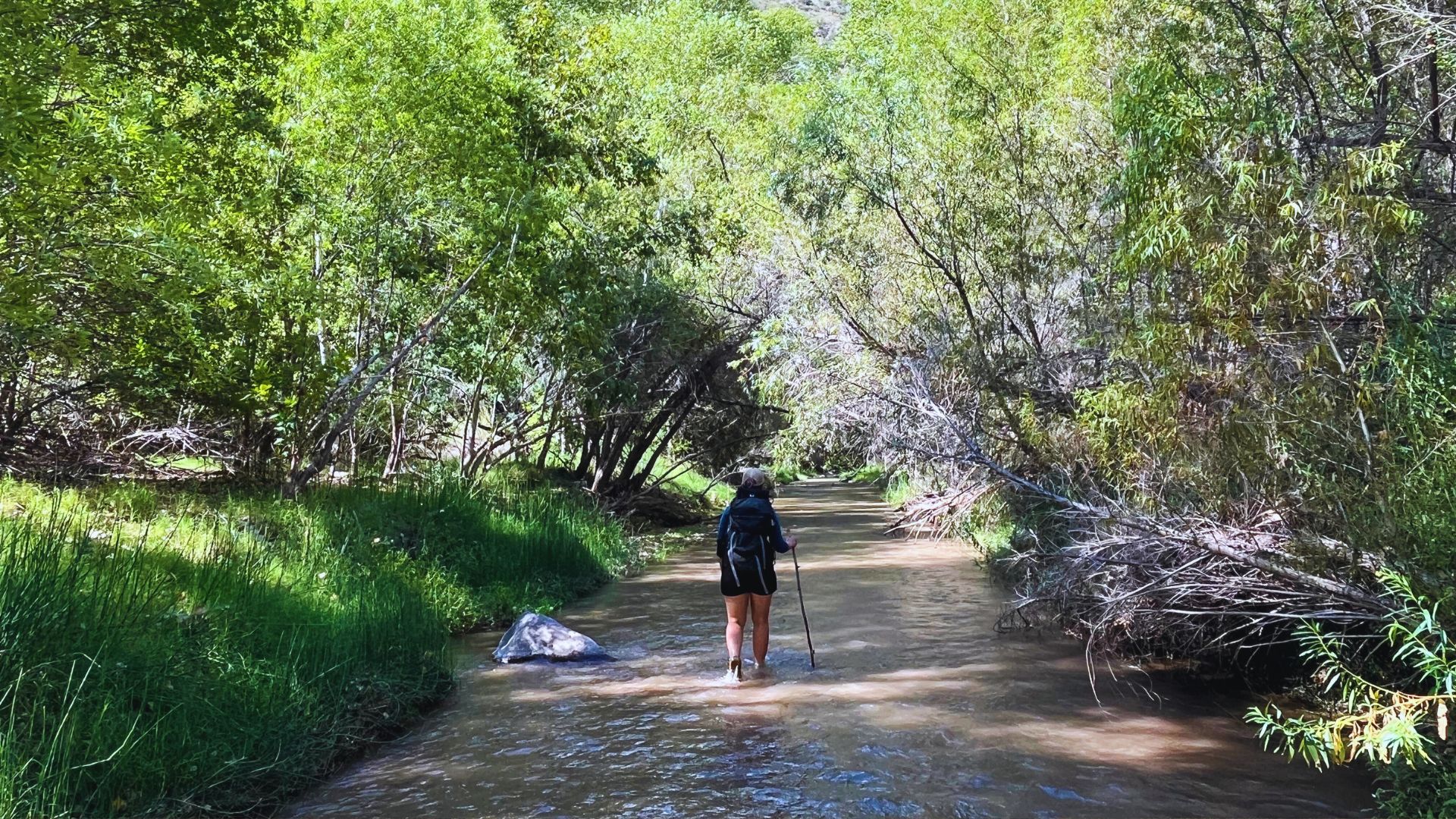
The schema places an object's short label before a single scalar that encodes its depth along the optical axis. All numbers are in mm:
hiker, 9297
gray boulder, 10266
